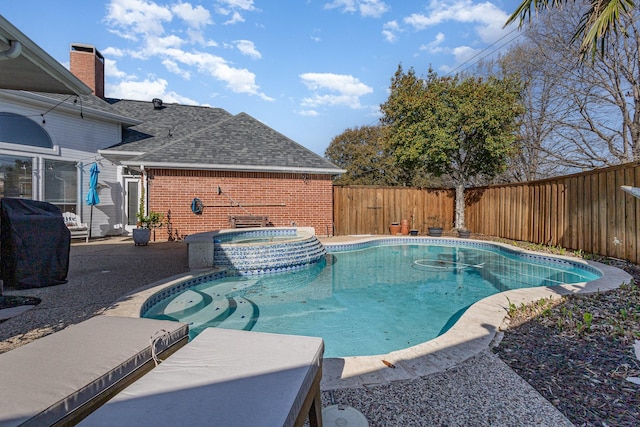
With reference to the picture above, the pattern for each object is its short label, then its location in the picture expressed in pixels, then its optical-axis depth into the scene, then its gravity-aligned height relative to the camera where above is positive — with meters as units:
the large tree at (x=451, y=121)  11.14 +3.38
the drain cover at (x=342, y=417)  1.90 -1.27
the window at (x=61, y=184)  10.16 +0.96
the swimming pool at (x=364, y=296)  4.40 -1.51
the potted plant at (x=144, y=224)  9.20 -0.36
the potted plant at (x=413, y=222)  13.38 -0.37
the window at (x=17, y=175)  9.34 +1.14
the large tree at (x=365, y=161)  22.31 +3.95
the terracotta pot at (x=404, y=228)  12.71 -0.59
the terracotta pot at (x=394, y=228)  12.67 -0.59
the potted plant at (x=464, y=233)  11.91 -0.74
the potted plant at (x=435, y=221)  13.59 -0.33
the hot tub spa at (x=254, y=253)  6.53 -0.89
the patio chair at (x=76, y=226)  9.76 -0.42
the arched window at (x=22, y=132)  9.32 +2.49
